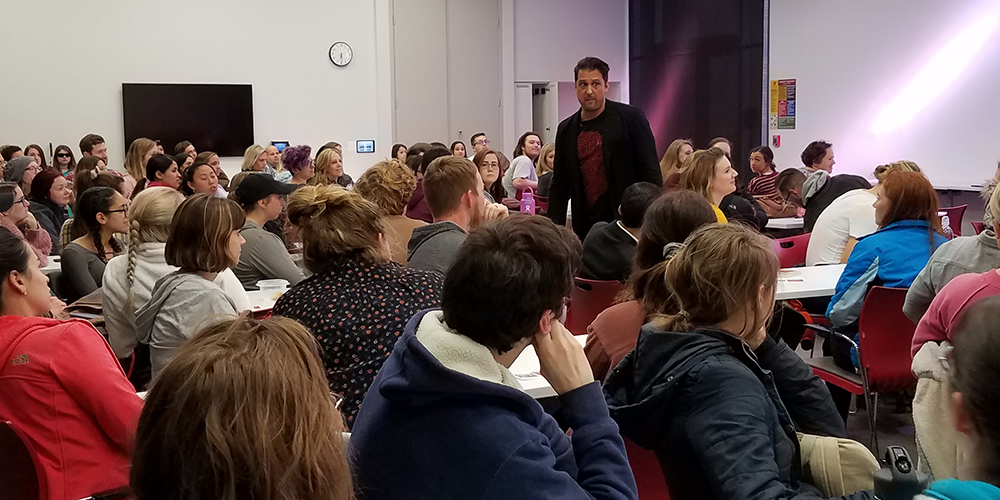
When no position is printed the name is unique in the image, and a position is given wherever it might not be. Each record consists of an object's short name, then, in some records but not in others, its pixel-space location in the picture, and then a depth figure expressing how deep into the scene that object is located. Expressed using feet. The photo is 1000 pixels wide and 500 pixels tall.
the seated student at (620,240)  13.50
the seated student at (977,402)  4.01
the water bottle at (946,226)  16.49
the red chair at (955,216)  21.18
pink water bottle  17.66
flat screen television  37.22
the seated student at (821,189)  21.04
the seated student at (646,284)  8.34
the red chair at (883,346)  11.66
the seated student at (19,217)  17.70
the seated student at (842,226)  16.47
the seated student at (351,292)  7.98
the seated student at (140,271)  11.00
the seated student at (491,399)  4.77
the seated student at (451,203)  12.01
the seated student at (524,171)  31.68
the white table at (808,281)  13.55
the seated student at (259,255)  14.46
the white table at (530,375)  8.76
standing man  15.80
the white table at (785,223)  24.00
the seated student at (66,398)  7.03
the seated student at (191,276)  9.64
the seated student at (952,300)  8.57
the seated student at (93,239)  14.75
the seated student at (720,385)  5.84
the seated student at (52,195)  22.31
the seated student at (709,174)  16.14
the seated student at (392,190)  15.44
